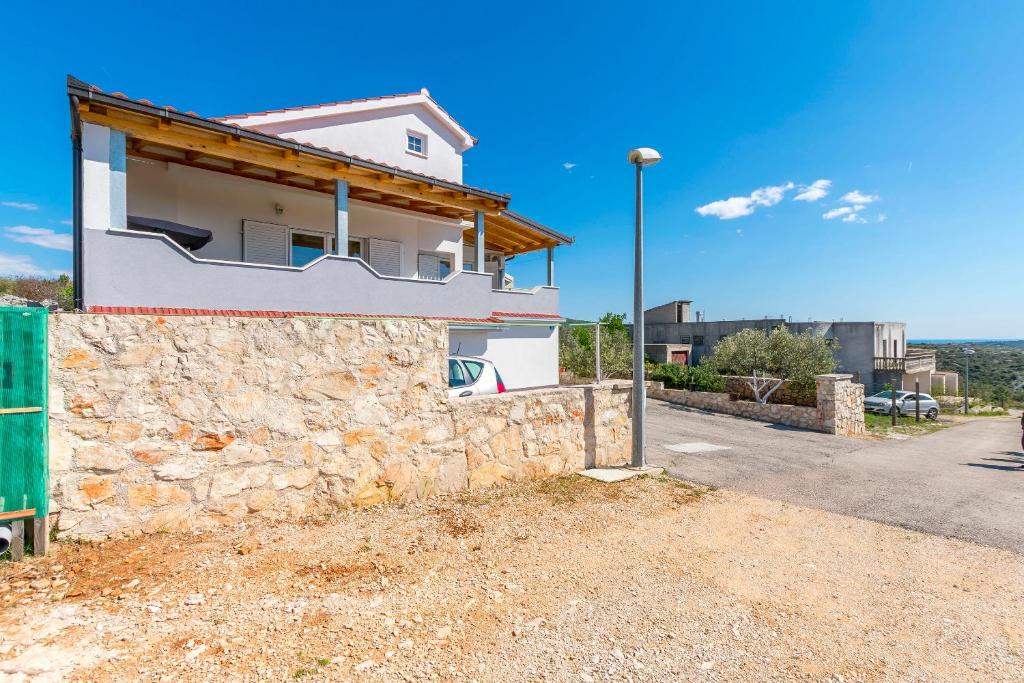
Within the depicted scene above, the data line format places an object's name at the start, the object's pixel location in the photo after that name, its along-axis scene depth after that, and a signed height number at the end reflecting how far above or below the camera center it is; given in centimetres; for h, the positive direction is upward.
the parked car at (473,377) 784 -63
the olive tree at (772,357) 1985 -71
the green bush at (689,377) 2002 -161
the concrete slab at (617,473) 739 -215
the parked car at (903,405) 2478 -335
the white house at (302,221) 789 +307
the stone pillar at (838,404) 1487 -202
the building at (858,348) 3281 -52
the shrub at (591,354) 2295 -65
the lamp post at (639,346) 805 -8
